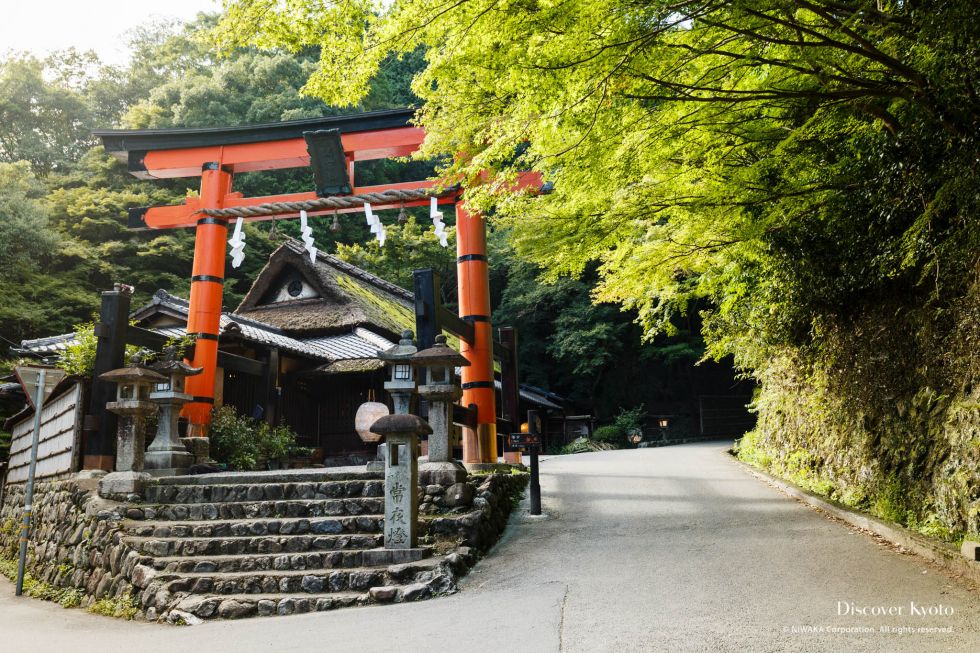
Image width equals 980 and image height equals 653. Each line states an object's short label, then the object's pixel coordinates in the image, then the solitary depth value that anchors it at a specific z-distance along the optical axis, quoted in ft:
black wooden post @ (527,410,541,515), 24.68
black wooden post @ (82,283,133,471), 25.82
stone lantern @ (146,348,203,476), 25.70
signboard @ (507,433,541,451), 24.80
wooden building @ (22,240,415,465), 40.50
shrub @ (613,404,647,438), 81.30
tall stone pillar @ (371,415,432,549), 18.85
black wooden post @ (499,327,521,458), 35.50
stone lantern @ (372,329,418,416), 20.89
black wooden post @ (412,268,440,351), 23.98
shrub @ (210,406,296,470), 32.22
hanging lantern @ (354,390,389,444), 41.29
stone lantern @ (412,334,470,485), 21.76
